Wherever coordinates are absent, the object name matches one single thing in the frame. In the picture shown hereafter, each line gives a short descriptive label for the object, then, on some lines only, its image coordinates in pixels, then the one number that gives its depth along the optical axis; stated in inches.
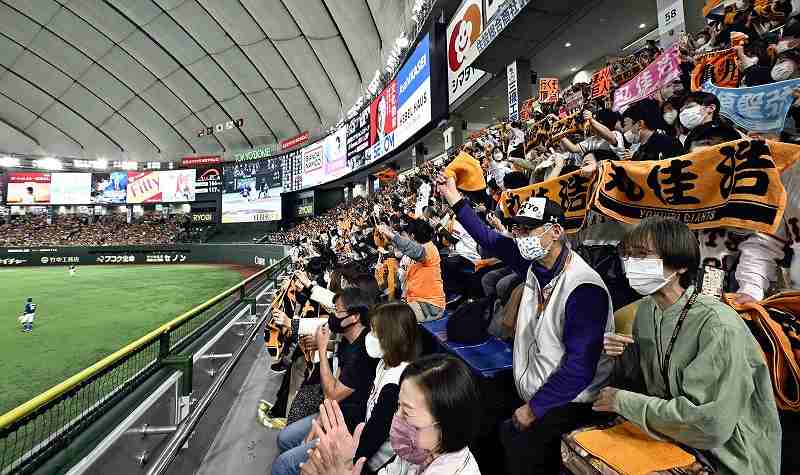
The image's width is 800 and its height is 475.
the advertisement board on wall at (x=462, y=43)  465.4
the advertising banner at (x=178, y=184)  1541.6
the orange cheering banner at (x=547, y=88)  357.7
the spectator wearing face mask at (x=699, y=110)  105.3
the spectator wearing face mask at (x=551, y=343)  67.1
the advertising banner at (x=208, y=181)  1515.7
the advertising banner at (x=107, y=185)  1552.7
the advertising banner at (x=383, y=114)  740.0
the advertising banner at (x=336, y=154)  1069.8
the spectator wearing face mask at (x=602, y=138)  138.1
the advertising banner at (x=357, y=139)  912.8
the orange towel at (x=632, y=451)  47.8
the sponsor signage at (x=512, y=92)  415.2
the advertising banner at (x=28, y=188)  1467.8
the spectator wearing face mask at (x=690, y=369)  49.3
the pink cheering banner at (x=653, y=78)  178.7
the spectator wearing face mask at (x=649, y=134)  108.3
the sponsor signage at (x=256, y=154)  1448.1
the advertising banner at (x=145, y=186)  1557.6
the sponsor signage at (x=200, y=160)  1525.6
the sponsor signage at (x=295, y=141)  1299.1
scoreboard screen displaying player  1409.9
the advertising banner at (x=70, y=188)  1508.4
